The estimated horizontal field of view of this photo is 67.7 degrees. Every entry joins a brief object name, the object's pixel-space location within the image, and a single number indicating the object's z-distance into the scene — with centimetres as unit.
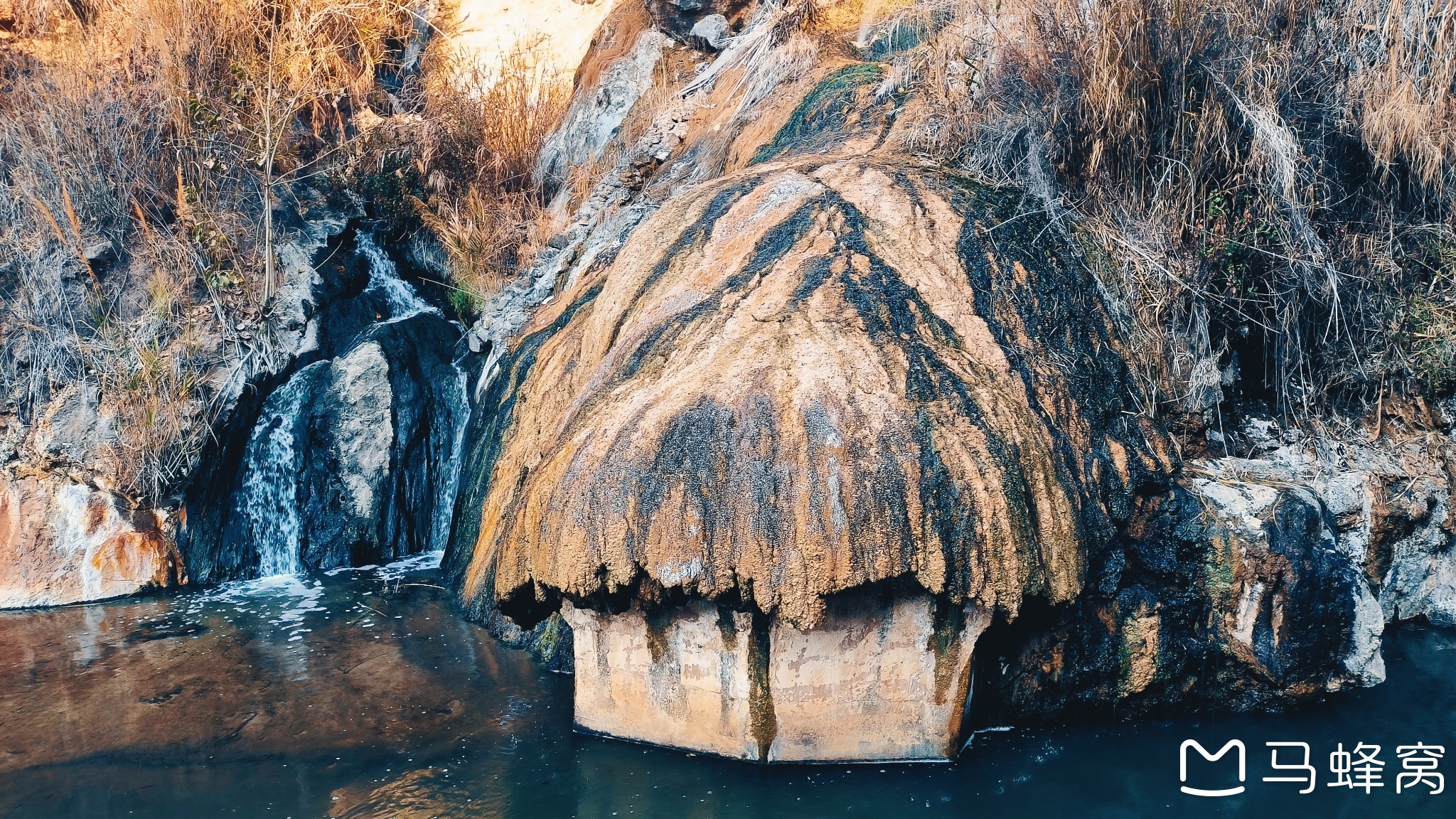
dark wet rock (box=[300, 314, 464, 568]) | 600
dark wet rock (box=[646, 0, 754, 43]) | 826
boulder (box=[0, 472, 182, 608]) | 543
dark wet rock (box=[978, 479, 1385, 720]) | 375
